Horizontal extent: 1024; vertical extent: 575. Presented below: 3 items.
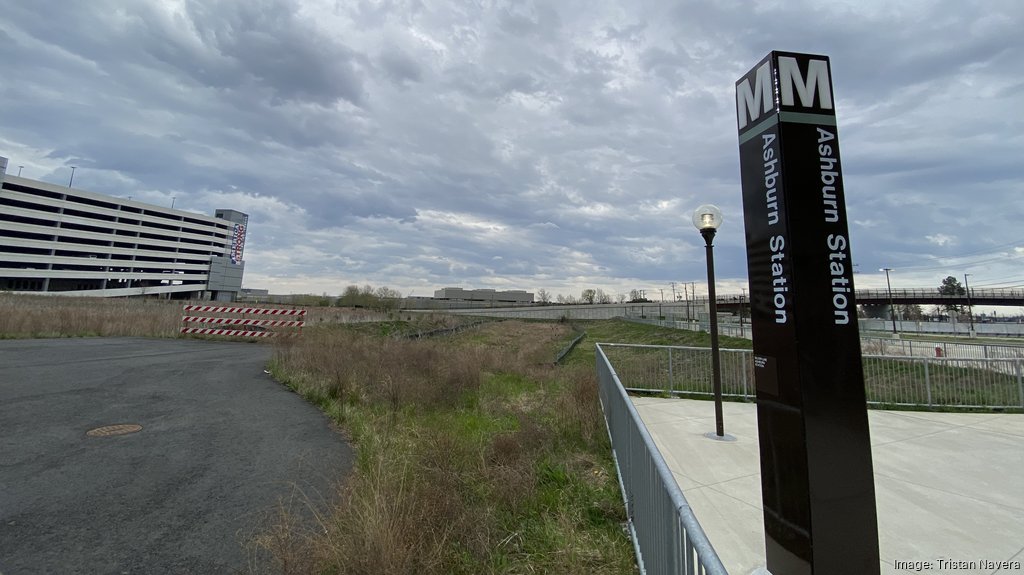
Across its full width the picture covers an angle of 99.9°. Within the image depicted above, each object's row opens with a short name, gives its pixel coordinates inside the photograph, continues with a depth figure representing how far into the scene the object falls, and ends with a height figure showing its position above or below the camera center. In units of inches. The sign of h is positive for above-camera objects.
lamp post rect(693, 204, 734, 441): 287.8 +68.3
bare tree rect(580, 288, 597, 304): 6919.3 +483.7
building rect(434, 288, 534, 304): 6560.0 +427.8
